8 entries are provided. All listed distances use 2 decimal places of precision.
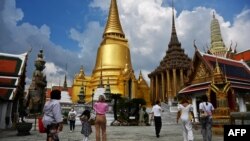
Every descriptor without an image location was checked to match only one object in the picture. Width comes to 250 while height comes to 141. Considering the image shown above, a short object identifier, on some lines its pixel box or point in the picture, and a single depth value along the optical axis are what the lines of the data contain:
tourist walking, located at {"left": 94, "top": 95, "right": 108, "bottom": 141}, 4.95
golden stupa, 26.79
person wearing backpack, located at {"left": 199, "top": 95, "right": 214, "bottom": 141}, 5.40
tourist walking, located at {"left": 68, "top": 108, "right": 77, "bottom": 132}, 9.67
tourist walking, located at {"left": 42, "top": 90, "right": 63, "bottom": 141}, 3.55
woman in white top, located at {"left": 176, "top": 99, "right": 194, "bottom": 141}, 4.95
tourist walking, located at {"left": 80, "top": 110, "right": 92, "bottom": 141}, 6.00
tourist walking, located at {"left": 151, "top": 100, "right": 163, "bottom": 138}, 7.01
